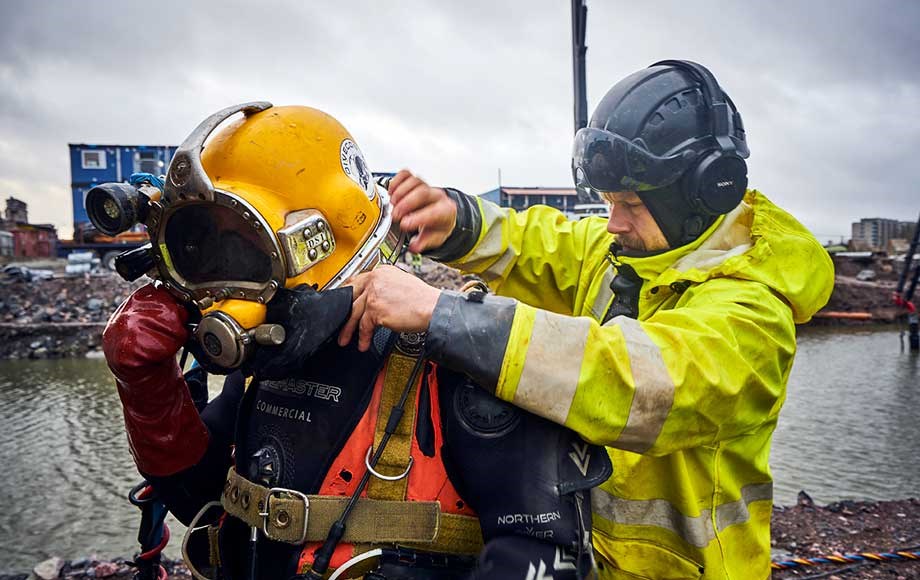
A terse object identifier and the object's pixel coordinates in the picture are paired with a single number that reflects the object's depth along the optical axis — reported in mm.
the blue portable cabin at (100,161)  23578
